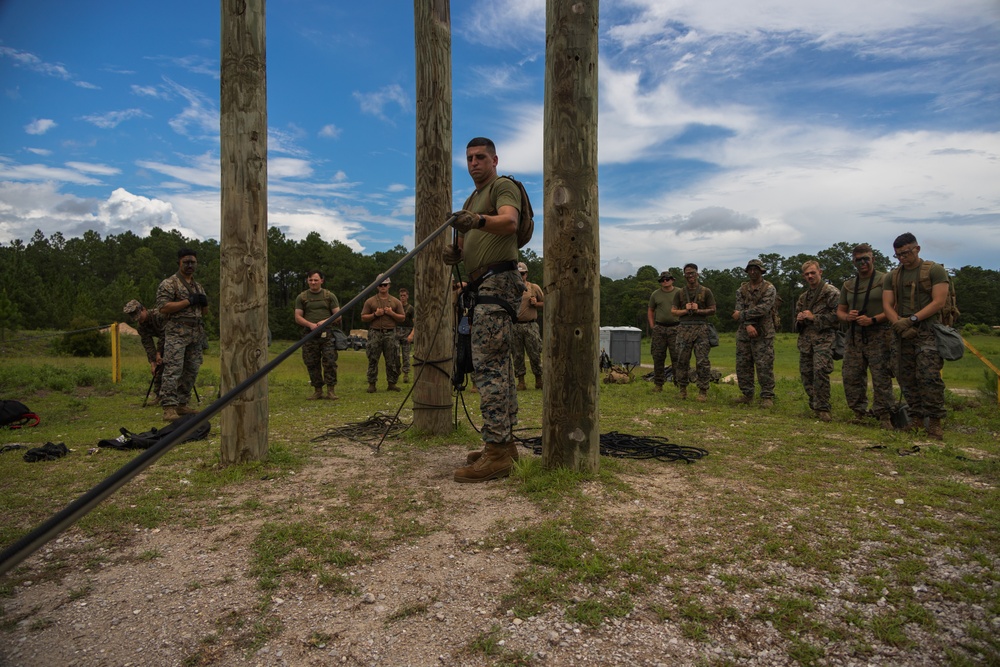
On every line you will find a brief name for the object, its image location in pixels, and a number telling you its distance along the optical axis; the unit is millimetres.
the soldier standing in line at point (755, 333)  9070
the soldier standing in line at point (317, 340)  10242
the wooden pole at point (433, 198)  5941
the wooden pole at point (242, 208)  4625
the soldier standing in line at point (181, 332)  7699
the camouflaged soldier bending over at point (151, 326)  9461
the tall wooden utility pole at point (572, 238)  4105
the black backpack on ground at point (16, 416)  7336
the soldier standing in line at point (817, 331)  7855
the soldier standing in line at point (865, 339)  7125
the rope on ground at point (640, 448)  5051
